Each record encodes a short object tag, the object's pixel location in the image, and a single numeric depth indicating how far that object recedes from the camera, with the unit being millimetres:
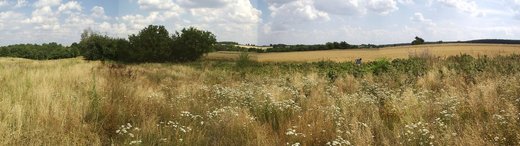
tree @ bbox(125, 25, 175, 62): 75312
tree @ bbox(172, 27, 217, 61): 77688
